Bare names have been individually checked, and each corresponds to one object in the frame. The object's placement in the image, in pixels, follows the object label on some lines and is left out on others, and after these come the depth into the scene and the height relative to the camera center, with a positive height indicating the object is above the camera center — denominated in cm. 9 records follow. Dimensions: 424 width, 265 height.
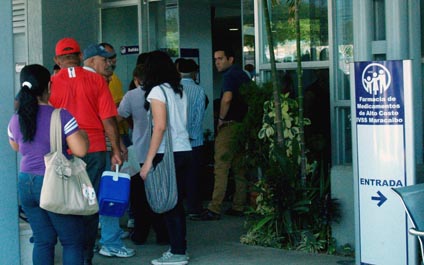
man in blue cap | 750 -83
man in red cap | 689 +23
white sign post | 634 -20
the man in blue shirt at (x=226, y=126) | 955 +9
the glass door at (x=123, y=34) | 1238 +158
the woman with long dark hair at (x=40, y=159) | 572 -14
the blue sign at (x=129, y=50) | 1229 +132
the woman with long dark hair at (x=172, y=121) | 704 +13
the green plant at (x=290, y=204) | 775 -68
